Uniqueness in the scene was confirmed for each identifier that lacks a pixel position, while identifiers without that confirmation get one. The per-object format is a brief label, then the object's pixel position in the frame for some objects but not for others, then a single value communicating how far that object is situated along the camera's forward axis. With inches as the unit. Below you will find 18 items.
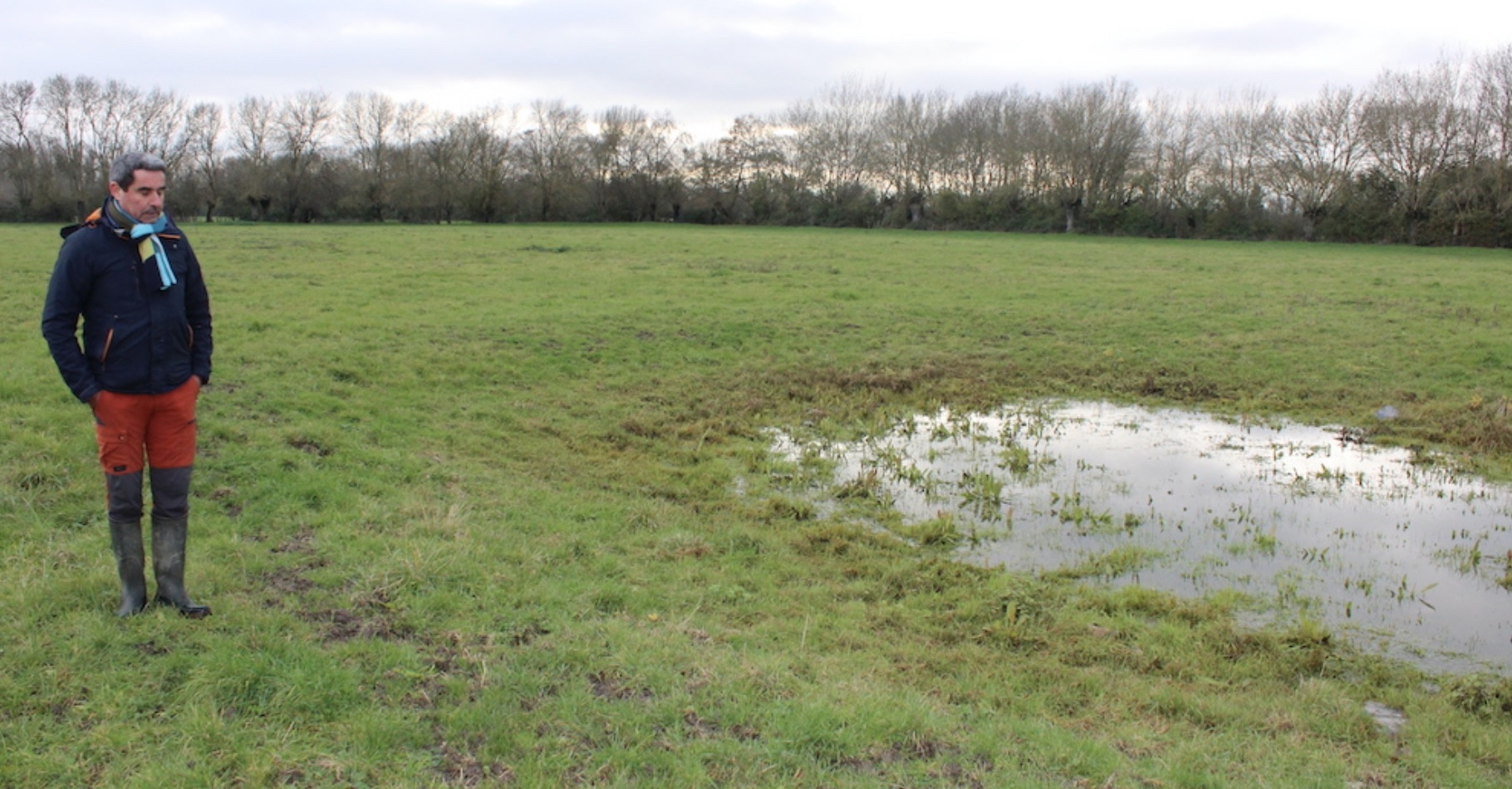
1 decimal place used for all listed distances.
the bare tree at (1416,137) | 1927.9
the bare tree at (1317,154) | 2036.2
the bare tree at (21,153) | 2164.1
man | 186.7
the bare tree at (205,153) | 2359.7
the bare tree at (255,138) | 2493.8
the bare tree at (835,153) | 2714.1
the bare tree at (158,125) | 2422.5
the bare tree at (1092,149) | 2266.2
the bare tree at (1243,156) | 2133.4
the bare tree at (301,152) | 2423.7
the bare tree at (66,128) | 2242.9
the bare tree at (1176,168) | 2209.6
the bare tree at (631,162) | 2637.8
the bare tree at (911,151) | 2571.4
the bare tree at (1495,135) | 1820.9
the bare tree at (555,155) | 2534.4
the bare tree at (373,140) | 2531.5
